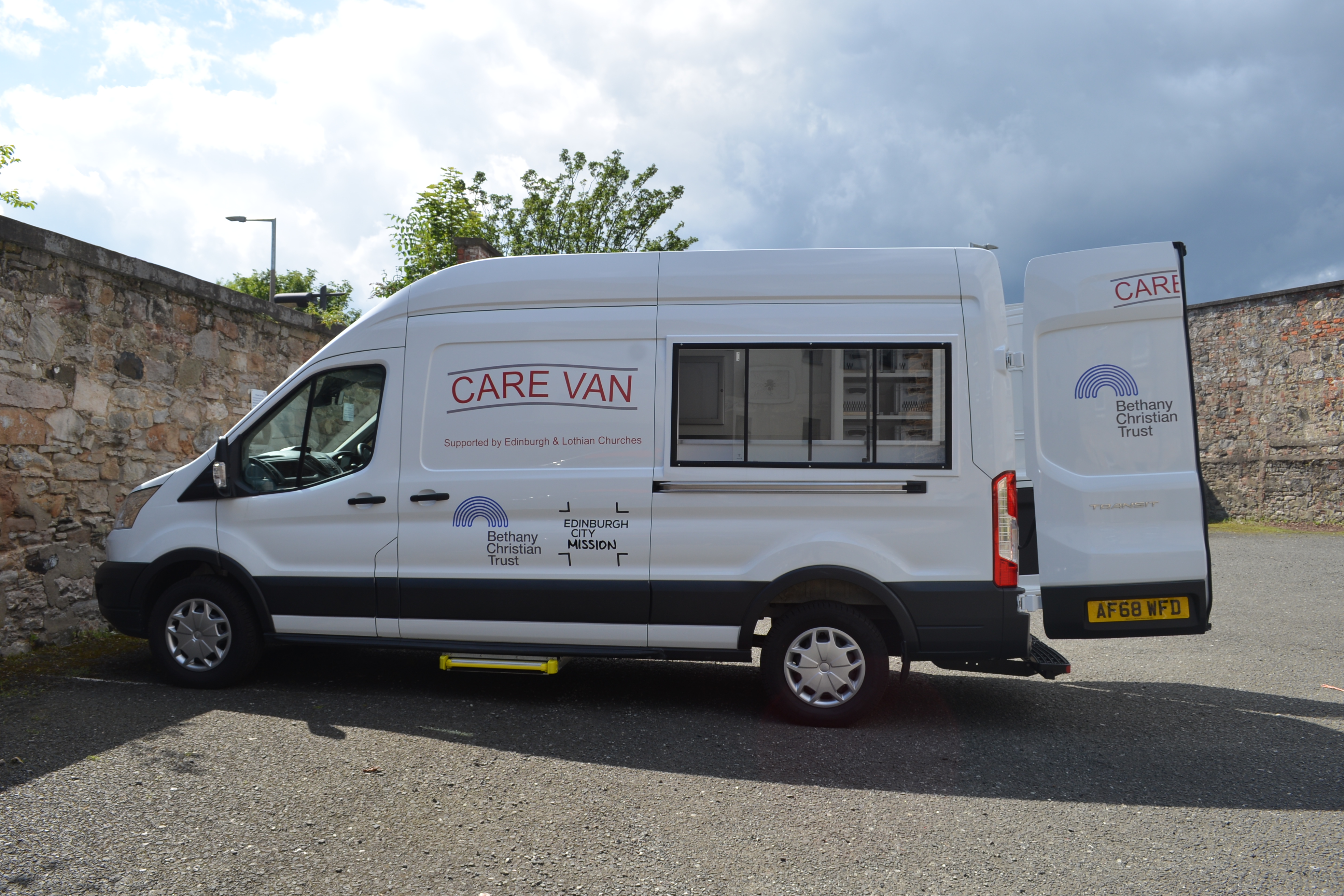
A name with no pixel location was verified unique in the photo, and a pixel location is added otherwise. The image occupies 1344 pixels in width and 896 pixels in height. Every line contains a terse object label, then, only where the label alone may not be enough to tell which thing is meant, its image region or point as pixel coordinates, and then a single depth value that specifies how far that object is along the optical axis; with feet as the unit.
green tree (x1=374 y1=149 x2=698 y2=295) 71.10
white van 15.43
